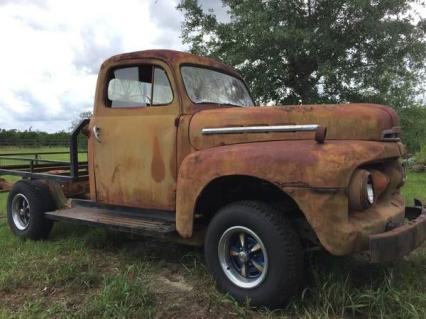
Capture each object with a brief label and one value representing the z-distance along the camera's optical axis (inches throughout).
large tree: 391.9
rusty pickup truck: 127.8
